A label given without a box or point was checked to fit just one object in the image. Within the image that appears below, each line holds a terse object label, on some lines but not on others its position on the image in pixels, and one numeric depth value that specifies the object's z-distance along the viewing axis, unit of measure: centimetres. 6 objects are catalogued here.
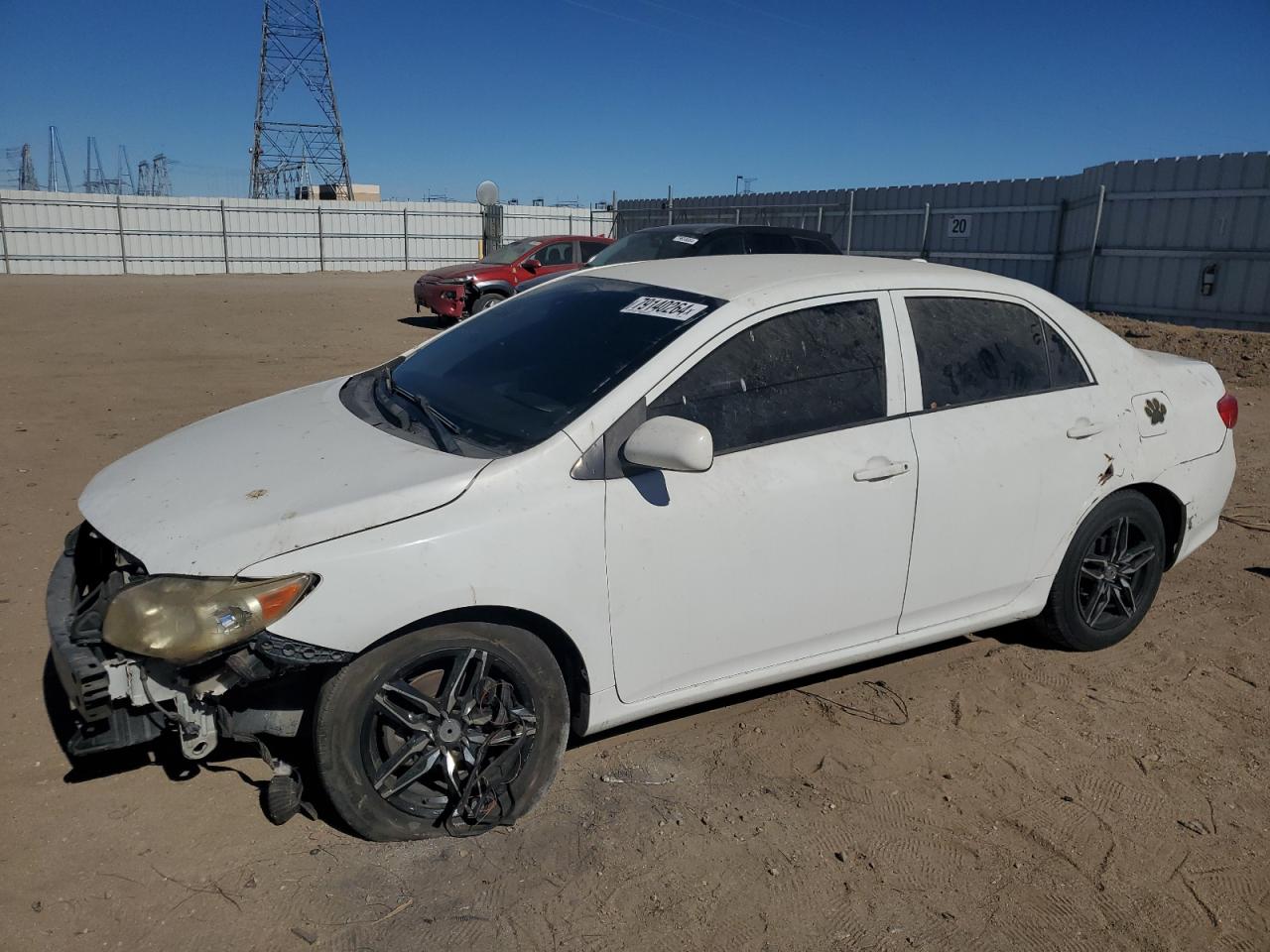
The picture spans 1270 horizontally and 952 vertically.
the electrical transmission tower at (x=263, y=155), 5172
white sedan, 273
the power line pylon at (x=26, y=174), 5972
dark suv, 1199
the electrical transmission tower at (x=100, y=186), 5560
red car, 1662
